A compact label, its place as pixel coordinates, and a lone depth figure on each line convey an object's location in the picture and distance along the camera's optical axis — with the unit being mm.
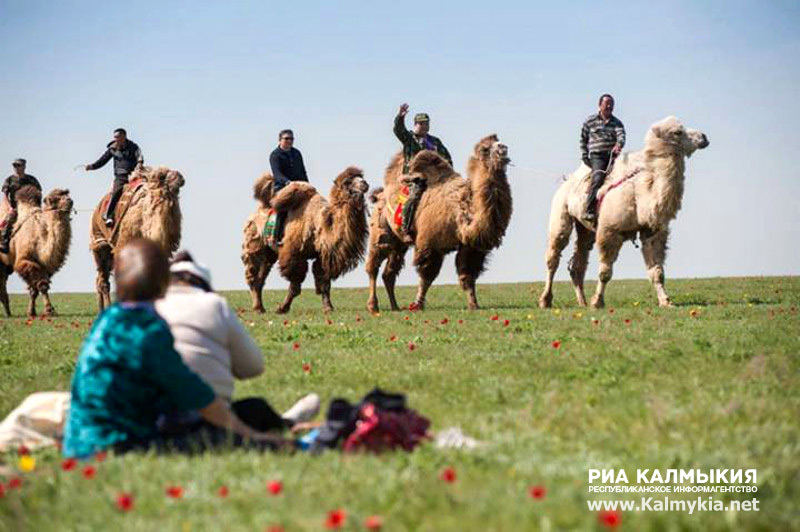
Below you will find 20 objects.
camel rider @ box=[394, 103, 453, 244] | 41531
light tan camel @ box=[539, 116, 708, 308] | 38062
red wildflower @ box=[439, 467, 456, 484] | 10203
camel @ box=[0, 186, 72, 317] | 50875
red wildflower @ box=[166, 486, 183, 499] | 9844
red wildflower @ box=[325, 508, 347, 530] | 8562
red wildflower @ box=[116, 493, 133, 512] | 9711
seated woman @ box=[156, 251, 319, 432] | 12820
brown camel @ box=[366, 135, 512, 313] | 39125
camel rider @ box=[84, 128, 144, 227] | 43281
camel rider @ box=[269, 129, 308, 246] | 43000
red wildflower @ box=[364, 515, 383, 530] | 8738
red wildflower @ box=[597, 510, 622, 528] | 8180
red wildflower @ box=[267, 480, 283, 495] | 9859
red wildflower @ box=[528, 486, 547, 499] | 9367
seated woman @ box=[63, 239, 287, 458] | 11906
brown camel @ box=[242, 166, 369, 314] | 40969
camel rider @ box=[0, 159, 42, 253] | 51562
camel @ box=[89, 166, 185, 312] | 41156
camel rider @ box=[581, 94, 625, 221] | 39500
